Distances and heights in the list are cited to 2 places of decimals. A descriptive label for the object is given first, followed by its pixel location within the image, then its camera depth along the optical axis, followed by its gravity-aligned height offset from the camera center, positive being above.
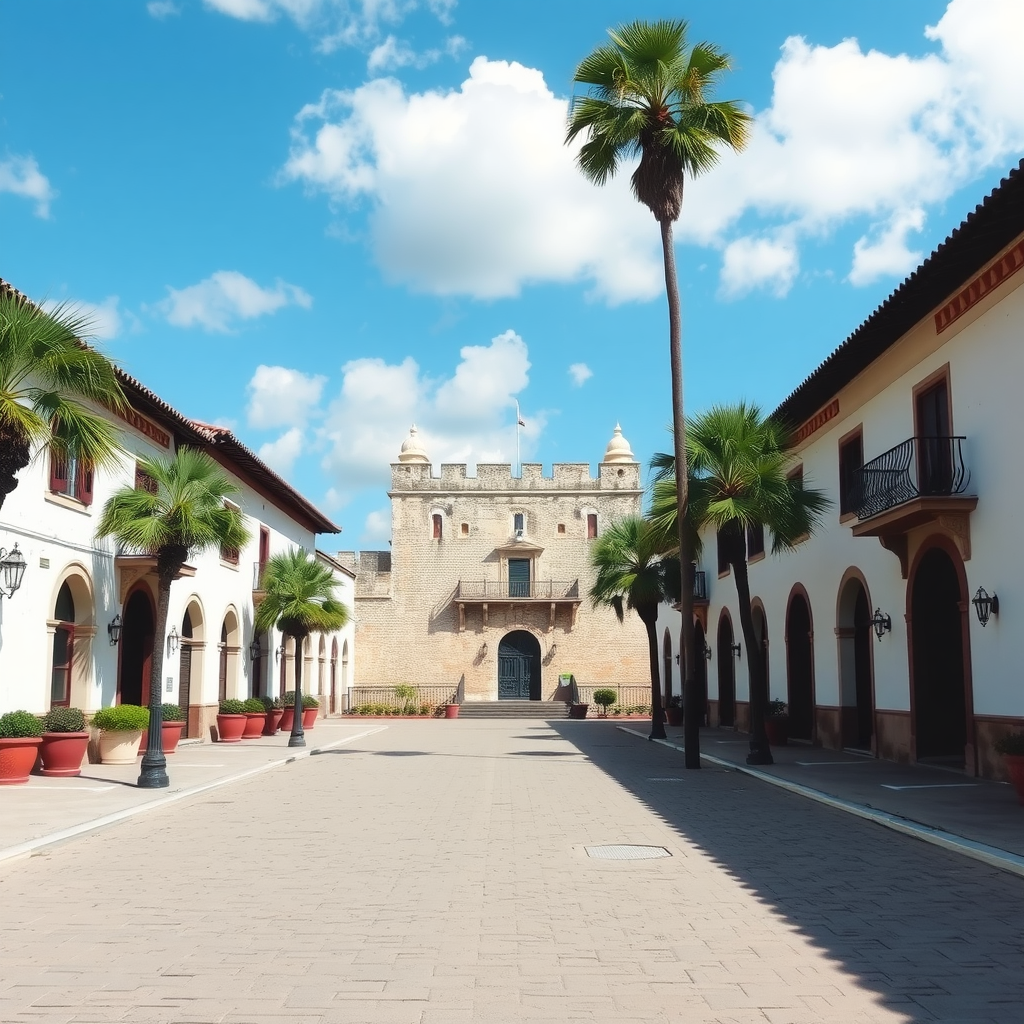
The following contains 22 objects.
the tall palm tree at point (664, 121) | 19.61 +9.94
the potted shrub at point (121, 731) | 19.38 -1.07
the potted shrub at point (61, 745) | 17.56 -1.18
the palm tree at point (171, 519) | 17.48 +2.50
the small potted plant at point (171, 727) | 21.84 -1.12
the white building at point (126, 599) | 17.88 +1.45
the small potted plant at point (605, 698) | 46.94 -1.13
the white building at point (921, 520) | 15.52 +2.47
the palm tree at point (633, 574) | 31.70 +2.85
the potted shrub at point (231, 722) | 27.25 -1.27
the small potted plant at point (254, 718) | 28.16 -1.21
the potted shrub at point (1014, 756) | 12.87 -0.98
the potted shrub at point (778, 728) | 25.03 -1.28
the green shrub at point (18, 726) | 16.23 -0.82
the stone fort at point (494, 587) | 52.47 +4.03
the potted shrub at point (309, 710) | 34.00 -1.24
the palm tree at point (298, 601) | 29.52 +1.90
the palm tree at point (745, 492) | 19.91 +3.28
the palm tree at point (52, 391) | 11.43 +3.17
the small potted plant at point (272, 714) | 31.13 -1.26
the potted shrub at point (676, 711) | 36.72 -1.31
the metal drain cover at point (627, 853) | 10.30 -1.72
